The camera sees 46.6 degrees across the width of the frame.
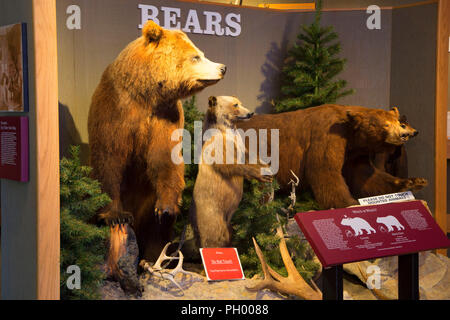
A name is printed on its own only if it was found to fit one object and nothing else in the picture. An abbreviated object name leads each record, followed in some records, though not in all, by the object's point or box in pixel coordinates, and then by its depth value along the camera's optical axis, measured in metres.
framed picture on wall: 2.65
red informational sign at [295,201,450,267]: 2.92
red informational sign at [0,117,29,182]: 2.67
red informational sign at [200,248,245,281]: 3.71
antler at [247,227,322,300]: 3.47
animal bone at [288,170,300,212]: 4.21
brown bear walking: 4.29
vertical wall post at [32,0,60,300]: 2.61
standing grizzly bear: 3.80
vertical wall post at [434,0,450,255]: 4.62
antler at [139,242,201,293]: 3.53
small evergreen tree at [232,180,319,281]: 3.93
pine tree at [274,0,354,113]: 4.70
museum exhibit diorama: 2.80
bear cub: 3.88
